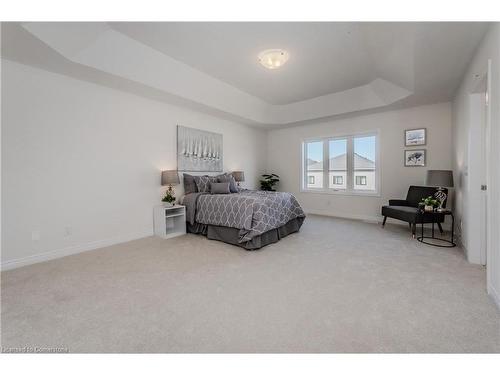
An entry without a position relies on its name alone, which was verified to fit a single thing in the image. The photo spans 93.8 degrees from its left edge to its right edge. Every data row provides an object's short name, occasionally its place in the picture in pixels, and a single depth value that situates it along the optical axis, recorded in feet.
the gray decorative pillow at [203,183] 15.12
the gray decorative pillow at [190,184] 15.07
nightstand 13.20
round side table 11.38
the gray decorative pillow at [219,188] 14.65
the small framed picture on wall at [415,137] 15.15
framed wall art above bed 15.19
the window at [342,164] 17.69
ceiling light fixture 10.36
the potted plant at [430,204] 11.98
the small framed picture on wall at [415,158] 15.26
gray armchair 12.39
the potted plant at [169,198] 13.87
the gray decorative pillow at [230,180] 15.59
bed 10.93
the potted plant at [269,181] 21.18
